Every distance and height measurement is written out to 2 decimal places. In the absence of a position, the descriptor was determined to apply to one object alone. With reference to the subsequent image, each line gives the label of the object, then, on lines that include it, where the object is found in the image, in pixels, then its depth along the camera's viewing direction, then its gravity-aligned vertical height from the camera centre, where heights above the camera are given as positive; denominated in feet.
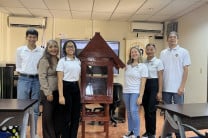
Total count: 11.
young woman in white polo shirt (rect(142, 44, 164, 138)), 8.09 -1.03
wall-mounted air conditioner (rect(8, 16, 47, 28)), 15.36 +3.74
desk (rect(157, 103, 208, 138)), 4.81 -1.32
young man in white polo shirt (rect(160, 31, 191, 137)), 7.88 -0.28
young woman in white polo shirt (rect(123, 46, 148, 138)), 7.88 -0.91
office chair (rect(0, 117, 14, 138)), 5.57 -2.24
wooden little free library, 7.83 -0.40
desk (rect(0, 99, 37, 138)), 4.84 -1.32
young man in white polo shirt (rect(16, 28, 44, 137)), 7.57 -0.27
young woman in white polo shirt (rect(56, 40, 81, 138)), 6.90 -0.88
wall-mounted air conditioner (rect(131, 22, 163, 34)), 16.49 +3.59
